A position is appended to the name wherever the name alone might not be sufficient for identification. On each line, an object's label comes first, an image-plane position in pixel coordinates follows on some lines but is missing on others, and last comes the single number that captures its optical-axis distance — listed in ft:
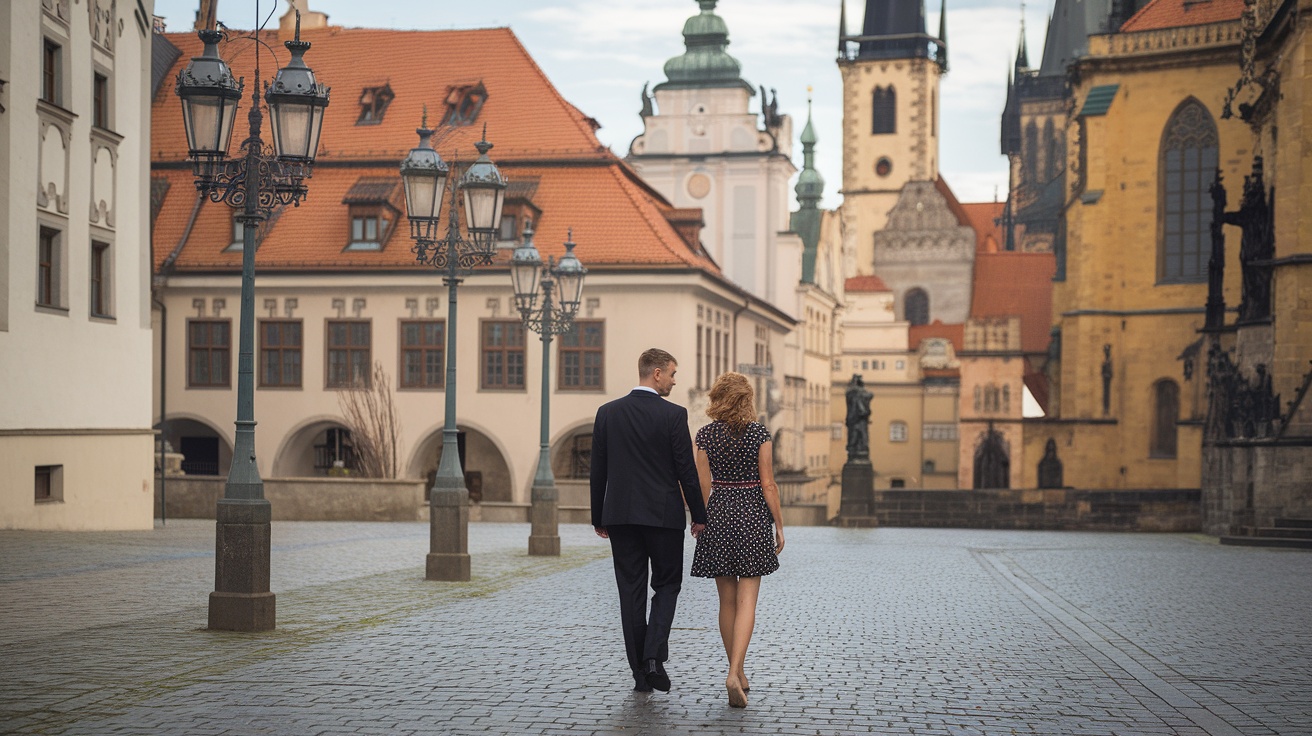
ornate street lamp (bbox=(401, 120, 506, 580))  49.47
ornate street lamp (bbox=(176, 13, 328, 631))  34.24
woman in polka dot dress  26.48
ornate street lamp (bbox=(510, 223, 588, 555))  63.05
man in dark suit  27.04
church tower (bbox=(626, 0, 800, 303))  166.81
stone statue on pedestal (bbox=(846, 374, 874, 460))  106.93
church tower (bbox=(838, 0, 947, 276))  303.48
